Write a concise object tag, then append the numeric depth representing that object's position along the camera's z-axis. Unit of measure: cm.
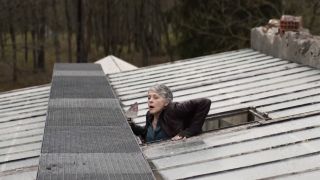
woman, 572
